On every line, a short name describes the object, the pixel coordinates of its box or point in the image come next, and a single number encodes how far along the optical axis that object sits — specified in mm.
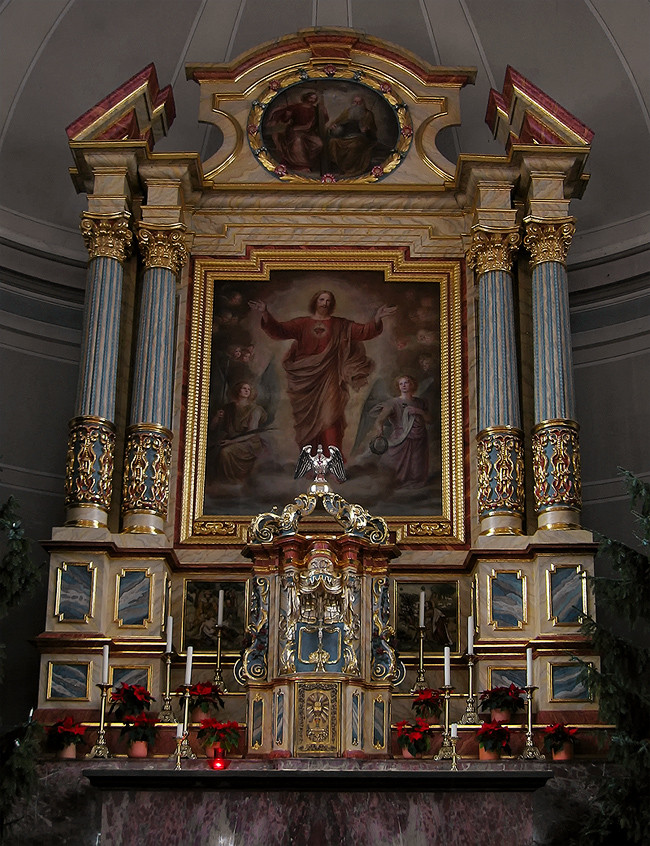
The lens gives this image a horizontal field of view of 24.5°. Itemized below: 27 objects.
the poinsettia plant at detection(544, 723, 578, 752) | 11148
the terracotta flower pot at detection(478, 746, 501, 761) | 11312
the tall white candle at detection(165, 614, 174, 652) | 11903
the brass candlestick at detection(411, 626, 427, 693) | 12297
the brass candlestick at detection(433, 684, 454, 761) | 11180
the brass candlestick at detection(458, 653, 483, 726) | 11641
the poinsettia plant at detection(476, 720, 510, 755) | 11188
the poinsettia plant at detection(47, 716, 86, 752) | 11258
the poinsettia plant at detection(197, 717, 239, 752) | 10938
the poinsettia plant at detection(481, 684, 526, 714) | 11508
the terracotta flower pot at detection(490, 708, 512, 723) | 11602
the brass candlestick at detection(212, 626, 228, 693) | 12171
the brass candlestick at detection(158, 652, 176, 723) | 11711
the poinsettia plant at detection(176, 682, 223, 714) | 11523
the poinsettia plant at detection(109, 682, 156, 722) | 11469
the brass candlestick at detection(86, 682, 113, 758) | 11203
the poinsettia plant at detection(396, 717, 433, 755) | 11102
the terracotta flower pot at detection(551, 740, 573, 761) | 11195
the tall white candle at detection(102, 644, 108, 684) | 11359
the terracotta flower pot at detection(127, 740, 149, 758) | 11289
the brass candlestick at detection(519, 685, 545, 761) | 11164
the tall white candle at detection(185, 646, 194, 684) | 10969
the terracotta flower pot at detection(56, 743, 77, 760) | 11281
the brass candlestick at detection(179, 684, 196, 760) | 10751
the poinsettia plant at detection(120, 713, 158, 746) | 11188
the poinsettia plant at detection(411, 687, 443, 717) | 11602
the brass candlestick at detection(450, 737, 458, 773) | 10192
